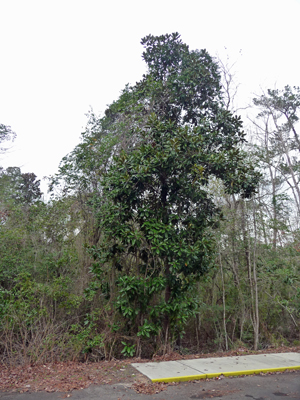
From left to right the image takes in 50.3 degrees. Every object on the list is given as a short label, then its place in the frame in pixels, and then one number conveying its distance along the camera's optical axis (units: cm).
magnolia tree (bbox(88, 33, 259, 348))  854
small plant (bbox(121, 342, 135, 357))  842
